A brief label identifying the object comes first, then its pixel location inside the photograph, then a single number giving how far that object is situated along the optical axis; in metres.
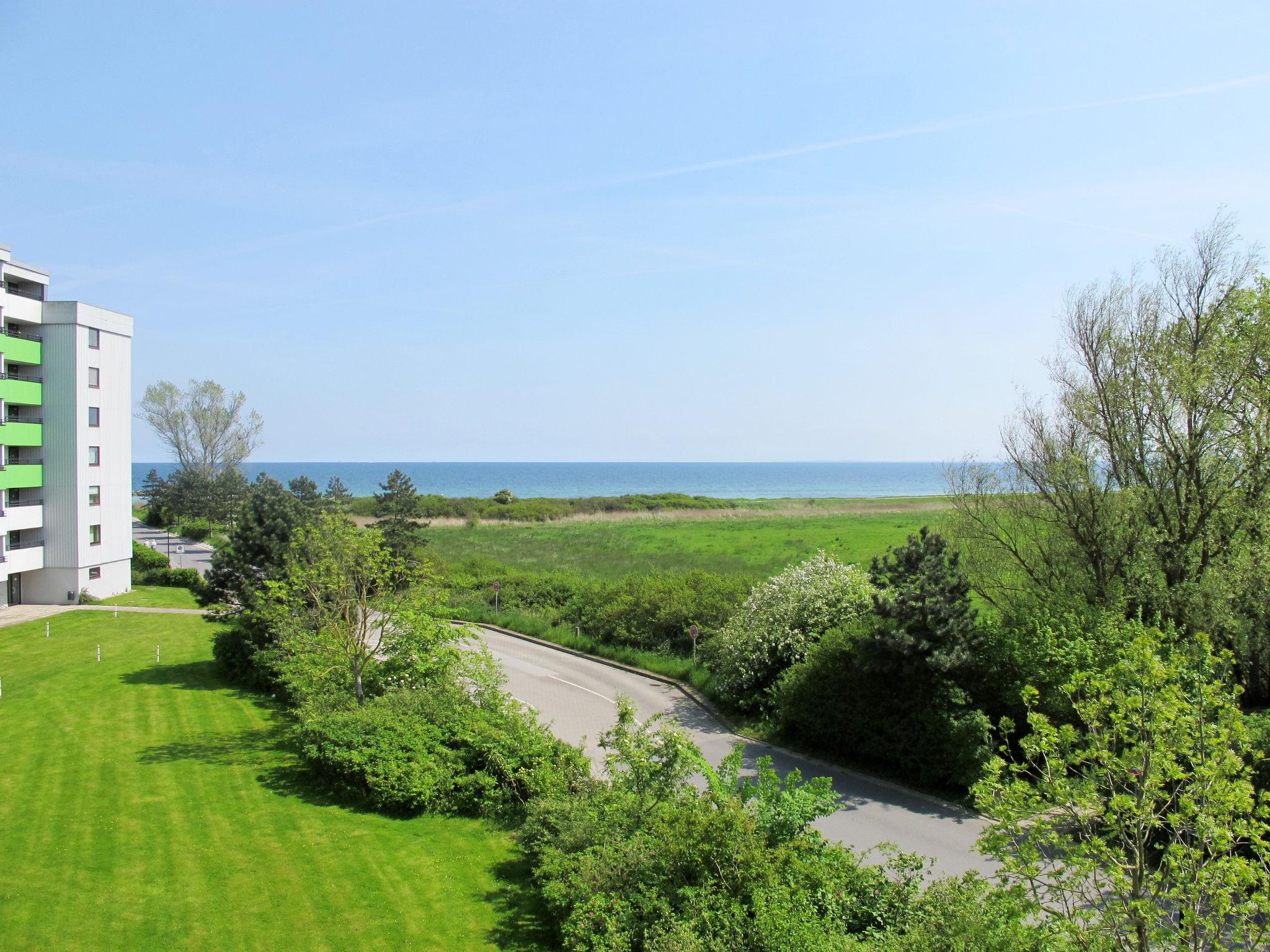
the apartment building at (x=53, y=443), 35.41
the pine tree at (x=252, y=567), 23.84
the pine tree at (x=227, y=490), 64.44
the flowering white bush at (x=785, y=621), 20.89
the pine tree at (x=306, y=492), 25.78
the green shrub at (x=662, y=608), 27.72
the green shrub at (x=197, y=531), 66.38
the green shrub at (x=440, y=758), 15.17
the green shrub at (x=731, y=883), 9.12
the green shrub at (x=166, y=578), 44.72
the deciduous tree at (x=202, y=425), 68.81
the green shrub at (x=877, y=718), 15.95
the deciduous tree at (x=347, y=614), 19.03
